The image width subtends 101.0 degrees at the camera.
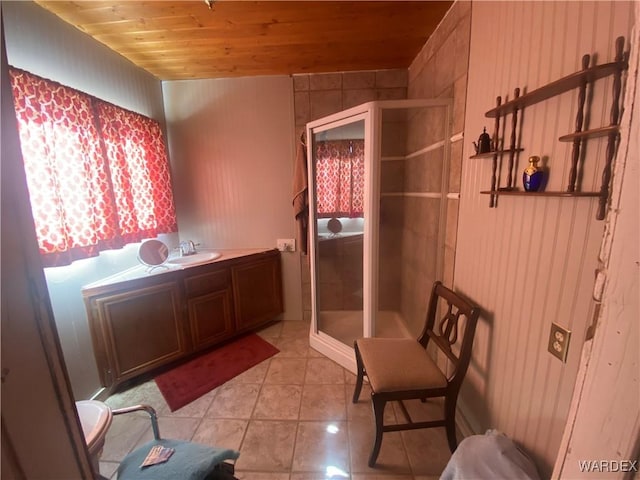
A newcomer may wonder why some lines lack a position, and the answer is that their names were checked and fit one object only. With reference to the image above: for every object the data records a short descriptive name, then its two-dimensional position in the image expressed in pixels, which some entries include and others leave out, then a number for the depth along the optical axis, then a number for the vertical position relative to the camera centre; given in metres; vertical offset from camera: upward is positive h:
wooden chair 1.32 -0.94
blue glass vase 0.95 +0.04
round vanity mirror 2.18 -0.49
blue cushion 0.83 -0.87
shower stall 1.78 -0.22
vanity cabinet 1.83 -0.95
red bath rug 1.93 -1.43
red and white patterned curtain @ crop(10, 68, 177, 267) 1.43 +0.18
